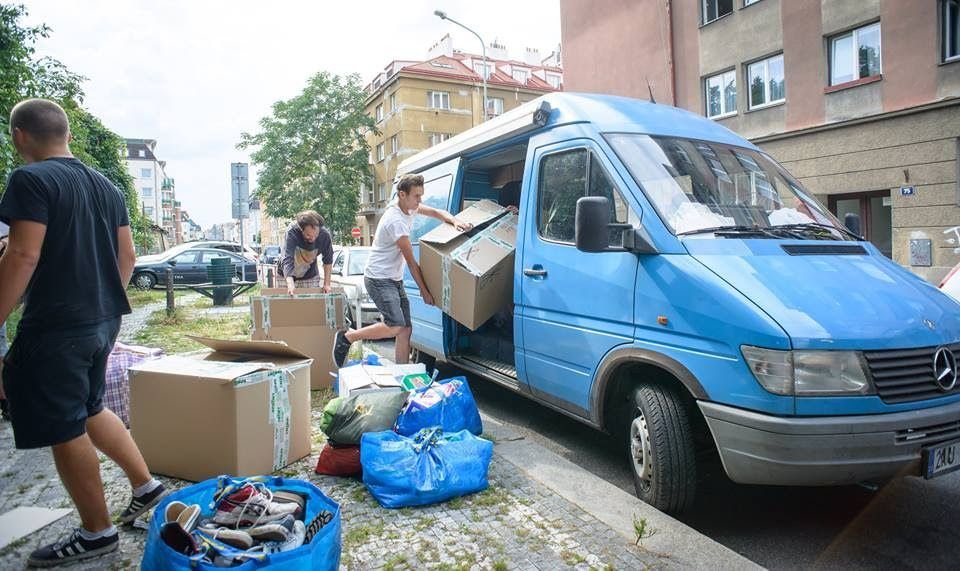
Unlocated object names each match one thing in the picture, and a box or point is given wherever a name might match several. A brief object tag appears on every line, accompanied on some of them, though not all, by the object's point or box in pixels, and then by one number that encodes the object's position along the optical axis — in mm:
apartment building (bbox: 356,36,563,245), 44656
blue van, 2734
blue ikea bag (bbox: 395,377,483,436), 3842
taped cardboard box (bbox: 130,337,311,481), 3510
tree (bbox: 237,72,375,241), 44469
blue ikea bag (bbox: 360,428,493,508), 3254
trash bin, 14695
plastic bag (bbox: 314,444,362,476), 3658
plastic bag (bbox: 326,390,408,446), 3740
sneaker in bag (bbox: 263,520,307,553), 2248
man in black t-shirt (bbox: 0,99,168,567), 2625
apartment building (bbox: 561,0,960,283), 13539
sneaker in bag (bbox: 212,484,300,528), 2436
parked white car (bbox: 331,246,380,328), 10227
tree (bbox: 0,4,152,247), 8391
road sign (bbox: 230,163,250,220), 13445
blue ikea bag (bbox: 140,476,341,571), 2076
